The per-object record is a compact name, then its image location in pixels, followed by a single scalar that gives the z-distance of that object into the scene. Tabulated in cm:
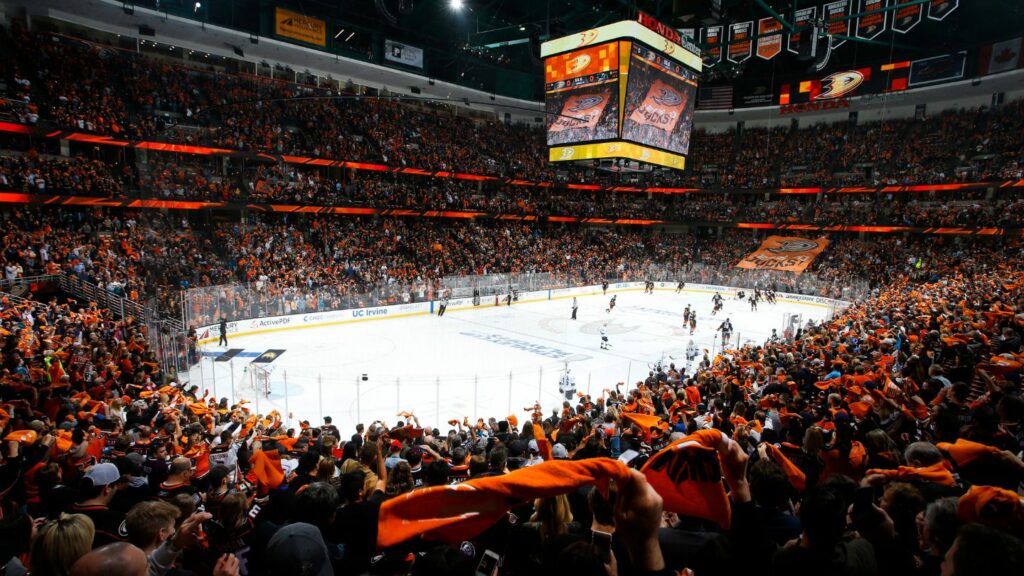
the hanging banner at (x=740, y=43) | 3474
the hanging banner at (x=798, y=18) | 3419
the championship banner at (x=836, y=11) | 3047
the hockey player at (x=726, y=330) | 2305
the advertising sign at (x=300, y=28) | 3206
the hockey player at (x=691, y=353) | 2006
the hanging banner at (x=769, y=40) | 3391
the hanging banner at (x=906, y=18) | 2939
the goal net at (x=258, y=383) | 1573
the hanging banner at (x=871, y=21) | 2941
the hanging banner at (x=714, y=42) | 3581
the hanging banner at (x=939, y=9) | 2852
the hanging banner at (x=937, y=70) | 3734
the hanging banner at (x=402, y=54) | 3808
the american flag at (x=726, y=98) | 4972
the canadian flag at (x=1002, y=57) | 3441
